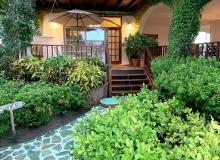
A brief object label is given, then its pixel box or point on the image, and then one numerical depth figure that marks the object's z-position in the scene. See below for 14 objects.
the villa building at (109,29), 5.93
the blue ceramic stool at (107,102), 4.63
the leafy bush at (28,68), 5.05
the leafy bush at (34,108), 3.36
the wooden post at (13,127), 3.06
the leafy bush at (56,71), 4.88
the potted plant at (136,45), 6.86
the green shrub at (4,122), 3.09
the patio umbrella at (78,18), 6.38
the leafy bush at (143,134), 1.18
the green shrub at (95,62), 5.23
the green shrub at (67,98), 3.96
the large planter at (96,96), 4.77
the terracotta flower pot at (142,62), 6.56
